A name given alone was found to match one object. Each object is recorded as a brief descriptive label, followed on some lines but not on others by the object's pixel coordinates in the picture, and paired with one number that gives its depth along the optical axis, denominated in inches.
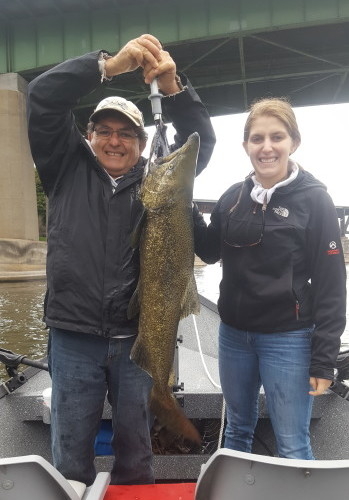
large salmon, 105.4
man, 107.6
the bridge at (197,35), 777.6
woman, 106.2
